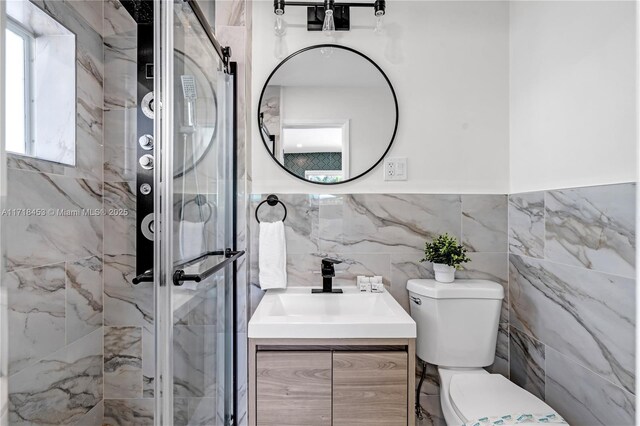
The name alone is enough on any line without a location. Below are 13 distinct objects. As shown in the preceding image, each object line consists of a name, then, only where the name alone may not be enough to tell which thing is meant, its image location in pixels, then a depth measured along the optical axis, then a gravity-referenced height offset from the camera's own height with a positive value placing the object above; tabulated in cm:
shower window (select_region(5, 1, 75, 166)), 58 +26
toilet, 149 -54
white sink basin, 120 -43
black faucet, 158 -32
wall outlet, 170 +20
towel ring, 168 +4
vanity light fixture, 162 +96
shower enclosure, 76 -7
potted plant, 156 -23
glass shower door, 84 -5
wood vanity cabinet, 120 -65
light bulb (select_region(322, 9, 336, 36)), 155 +90
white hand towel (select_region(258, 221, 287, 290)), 159 -23
